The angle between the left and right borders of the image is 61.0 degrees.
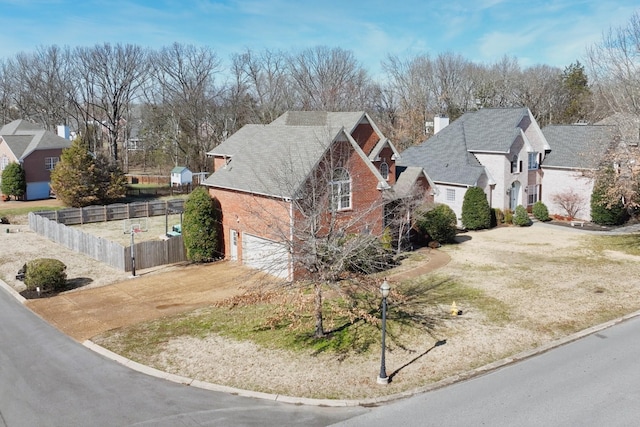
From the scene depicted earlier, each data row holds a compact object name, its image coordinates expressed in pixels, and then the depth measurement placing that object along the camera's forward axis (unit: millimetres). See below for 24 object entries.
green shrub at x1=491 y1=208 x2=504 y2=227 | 39219
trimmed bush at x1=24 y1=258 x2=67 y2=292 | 23844
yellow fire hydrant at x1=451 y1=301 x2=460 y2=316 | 20047
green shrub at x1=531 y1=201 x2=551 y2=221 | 41188
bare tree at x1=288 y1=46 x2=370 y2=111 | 72625
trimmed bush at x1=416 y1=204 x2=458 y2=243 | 32312
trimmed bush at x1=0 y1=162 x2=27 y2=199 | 50094
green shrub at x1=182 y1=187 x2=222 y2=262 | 28266
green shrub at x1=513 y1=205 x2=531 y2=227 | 38875
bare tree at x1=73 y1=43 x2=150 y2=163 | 74500
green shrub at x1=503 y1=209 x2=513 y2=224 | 39875
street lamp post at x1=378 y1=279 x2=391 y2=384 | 14083
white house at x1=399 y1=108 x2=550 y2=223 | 40000
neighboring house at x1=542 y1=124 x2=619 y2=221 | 40281
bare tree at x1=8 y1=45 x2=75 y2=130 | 82125
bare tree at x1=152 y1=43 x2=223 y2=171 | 68938
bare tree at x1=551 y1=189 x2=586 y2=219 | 41062
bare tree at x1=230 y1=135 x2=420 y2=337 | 16641
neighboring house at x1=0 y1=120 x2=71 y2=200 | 52000
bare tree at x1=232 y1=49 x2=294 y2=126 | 72750
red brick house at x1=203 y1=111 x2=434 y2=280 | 24469
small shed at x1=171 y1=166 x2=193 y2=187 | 54844
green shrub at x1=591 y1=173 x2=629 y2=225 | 38344
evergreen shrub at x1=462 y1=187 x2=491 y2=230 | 37125
